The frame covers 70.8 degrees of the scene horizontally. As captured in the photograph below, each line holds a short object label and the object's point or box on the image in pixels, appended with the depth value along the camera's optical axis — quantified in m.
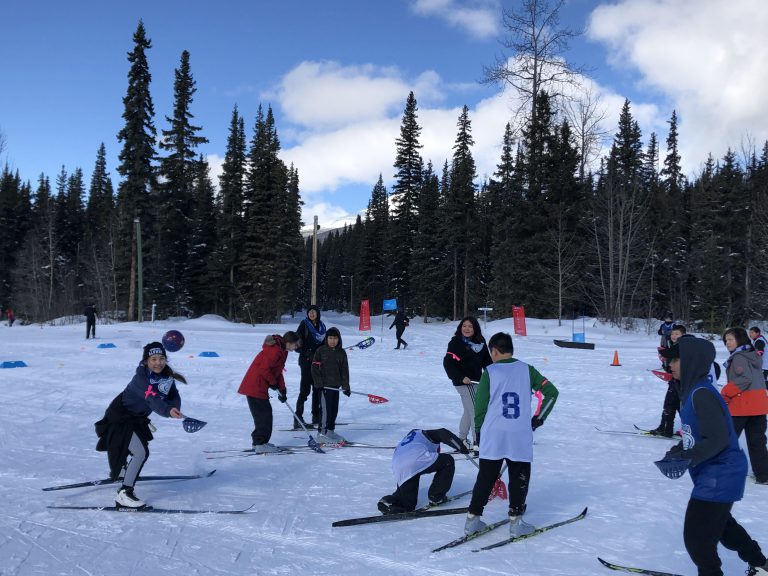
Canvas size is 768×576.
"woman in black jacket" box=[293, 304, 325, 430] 9.05
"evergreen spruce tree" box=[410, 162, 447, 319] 46.38
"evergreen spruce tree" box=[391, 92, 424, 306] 51.31
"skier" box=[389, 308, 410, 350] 21.72
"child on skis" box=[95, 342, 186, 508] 5.07
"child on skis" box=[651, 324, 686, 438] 8.31
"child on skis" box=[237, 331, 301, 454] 7.20
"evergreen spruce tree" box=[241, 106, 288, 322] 40.59
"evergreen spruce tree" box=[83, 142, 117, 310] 44.69
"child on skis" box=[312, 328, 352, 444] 7.84
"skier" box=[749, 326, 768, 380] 8.53
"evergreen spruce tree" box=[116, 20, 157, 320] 34.09
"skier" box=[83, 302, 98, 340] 22.06
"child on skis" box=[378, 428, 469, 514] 4.93
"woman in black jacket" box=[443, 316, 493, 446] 6.95
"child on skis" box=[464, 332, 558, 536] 4.25
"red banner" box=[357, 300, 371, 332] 28.54
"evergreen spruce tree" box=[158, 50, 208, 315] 41.28
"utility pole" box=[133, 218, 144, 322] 30.01
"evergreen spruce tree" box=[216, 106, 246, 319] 43.56
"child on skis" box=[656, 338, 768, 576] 3.21
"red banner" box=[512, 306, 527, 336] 26.31
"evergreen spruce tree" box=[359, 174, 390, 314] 59.88
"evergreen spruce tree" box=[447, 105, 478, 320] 44.84
